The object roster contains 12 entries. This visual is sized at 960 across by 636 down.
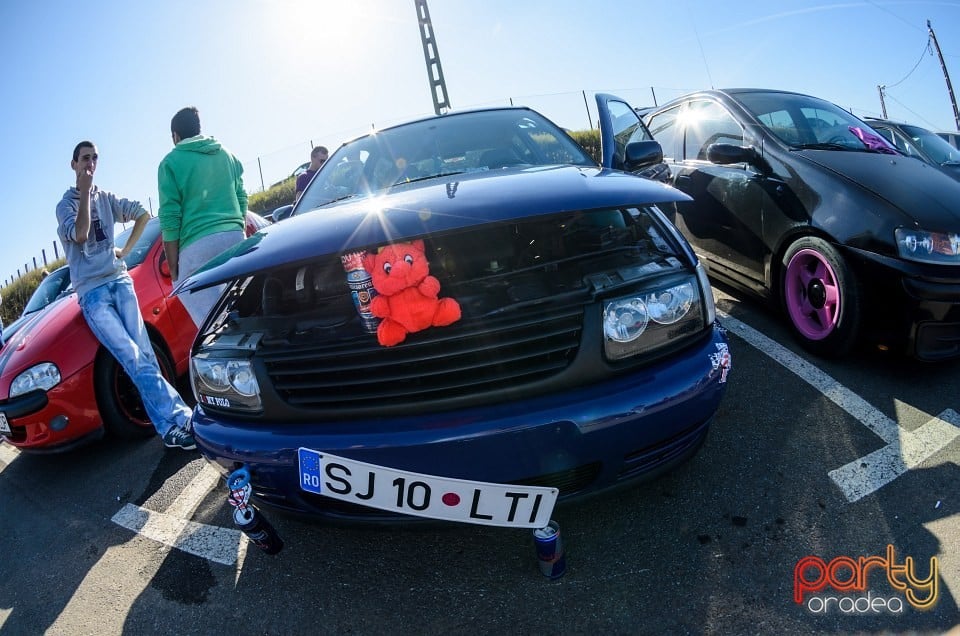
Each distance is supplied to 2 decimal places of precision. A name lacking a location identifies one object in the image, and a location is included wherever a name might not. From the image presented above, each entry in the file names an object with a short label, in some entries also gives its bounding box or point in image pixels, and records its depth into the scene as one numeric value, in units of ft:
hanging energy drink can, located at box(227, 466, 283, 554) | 5.44
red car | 10.43
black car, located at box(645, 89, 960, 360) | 8.22
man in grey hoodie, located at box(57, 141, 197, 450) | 10.16
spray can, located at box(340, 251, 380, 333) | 5.68
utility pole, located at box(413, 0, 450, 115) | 44.22
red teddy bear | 5.32
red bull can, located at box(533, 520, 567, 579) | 5.32
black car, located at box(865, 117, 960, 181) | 22.23
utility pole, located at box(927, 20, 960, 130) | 88.17
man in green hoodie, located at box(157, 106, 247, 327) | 10.87
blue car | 5.02
